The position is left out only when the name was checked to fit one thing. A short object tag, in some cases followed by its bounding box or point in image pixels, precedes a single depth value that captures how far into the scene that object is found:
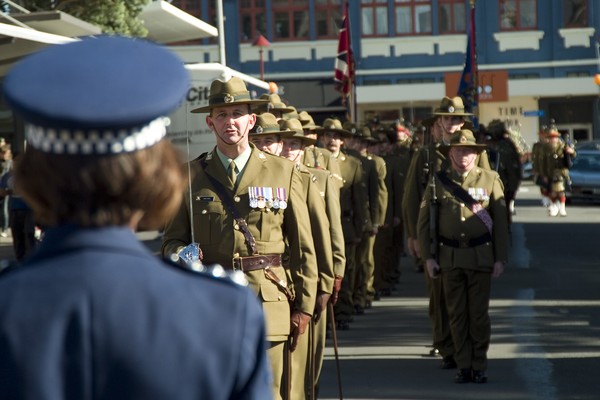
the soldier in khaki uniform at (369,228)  15.47
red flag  27.48
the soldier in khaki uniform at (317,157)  13.57
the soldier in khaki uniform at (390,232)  17.66
